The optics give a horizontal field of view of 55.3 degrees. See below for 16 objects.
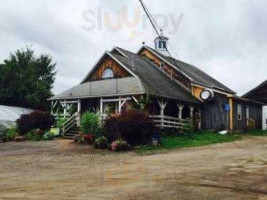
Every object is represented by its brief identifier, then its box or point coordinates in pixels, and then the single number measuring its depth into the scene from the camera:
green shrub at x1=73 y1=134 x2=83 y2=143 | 14.86
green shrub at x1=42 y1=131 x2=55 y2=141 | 17.04
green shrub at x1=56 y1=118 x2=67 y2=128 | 18.20
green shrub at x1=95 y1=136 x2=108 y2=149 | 13.37
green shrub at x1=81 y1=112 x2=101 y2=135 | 15.17
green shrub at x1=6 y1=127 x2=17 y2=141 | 17.95
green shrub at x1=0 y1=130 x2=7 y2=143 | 17.60
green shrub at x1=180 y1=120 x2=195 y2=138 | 17.21
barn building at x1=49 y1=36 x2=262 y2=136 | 17.69
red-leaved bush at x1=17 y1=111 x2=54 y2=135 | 18.37
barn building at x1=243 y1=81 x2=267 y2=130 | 25.47
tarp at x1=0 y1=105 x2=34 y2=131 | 21.76
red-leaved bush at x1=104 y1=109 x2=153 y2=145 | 13.56
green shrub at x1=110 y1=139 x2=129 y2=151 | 12.77
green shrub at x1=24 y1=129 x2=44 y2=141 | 17.26
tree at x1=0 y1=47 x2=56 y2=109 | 28.18
